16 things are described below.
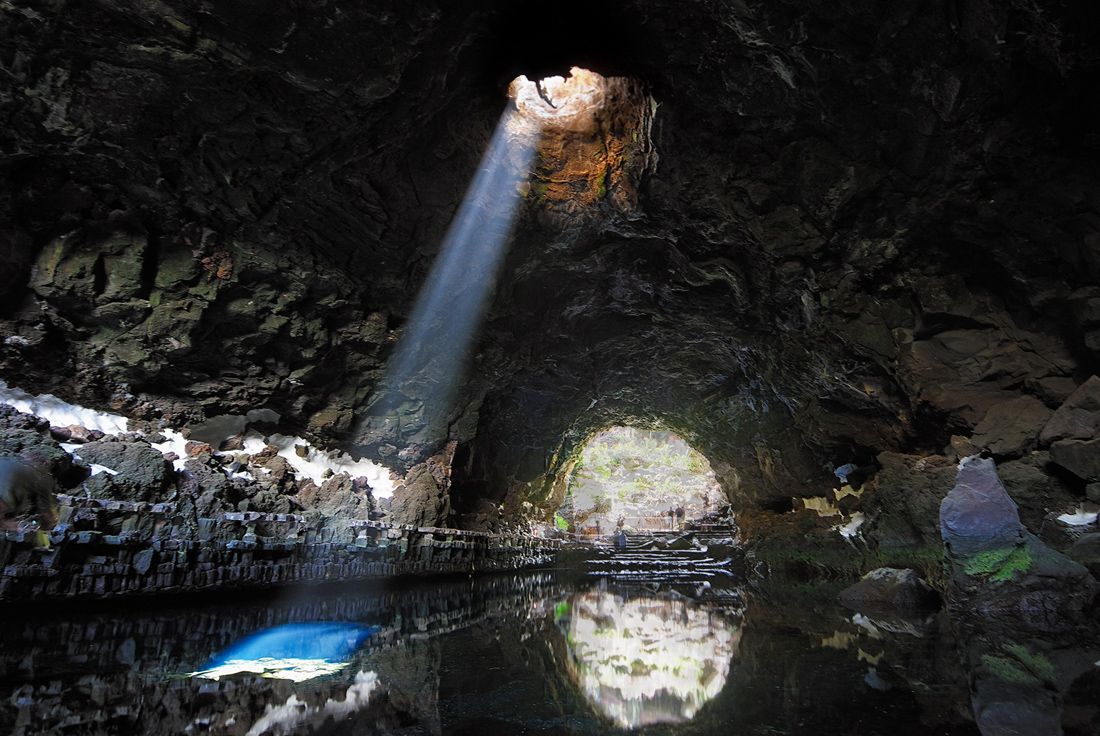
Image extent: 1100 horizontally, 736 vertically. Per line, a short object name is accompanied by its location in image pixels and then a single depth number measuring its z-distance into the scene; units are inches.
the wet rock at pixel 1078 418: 266.4
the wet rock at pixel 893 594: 303.9
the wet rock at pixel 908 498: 366.3
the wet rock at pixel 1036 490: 275.9
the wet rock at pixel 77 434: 296.8
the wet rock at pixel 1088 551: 227.5
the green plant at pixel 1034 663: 135.8
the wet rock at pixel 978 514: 247.8
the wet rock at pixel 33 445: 267.4
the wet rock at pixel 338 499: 412.2
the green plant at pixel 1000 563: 234.1
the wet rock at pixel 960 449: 332.5
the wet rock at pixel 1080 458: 259.8
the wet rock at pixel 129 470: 291.6
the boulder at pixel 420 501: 480.1
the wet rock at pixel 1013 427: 297.0
